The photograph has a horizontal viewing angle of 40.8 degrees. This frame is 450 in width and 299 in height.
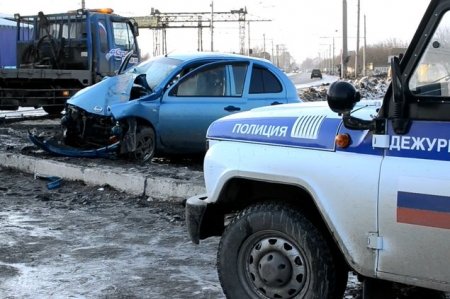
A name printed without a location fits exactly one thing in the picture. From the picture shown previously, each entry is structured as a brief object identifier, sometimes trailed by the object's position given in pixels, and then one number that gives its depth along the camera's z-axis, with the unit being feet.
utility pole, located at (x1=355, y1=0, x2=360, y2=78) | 146.90
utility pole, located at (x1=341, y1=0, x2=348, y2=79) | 99.04
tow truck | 50.88
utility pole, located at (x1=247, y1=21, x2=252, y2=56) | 238.70
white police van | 10.14
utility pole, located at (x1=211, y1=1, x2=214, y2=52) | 197.57
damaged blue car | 29.43
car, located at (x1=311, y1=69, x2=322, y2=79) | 303.89
